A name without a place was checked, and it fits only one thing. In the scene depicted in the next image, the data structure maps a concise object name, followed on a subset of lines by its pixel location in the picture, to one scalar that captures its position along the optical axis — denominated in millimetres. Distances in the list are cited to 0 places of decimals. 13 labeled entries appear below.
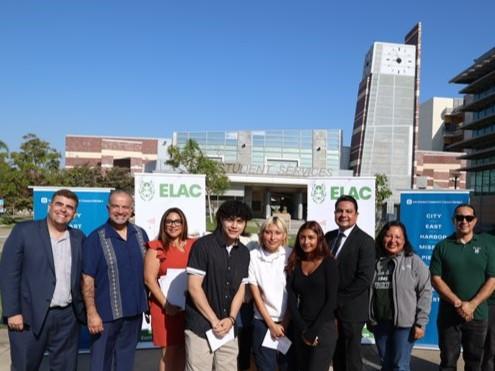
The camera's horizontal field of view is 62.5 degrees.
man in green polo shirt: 3662
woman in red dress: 3500
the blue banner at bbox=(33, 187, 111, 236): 5219
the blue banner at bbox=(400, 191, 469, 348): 5410
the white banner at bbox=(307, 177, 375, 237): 5547
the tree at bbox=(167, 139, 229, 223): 32469
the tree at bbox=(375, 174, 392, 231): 29547
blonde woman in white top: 3295
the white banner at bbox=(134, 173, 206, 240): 5434
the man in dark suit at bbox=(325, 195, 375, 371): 3363
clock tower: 45969
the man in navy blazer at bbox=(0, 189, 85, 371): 3166
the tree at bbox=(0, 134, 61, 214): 26000
